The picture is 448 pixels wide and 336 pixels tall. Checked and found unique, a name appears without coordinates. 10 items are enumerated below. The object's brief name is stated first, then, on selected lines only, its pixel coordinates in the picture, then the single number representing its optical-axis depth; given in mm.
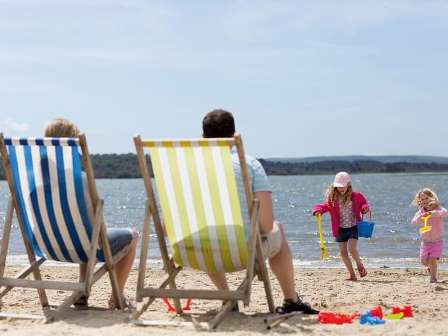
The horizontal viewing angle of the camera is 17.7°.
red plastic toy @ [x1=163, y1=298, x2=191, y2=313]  9626
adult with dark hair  8682
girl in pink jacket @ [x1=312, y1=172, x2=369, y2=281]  14826
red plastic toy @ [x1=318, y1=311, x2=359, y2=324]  8565
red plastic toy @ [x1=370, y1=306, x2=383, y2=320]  8843
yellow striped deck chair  8265
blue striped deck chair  8733
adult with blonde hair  9187
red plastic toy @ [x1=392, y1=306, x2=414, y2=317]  9033
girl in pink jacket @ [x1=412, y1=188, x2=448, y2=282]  14226
